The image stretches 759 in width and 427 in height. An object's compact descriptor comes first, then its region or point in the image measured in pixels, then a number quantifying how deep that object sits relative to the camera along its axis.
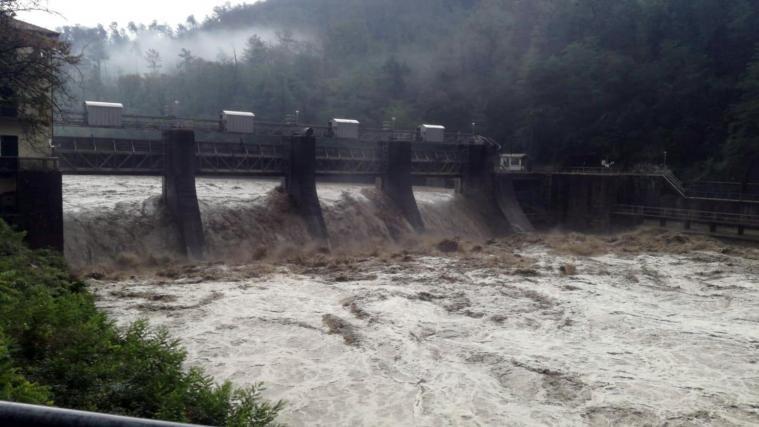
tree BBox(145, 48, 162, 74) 103.88
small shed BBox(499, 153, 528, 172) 45.34
